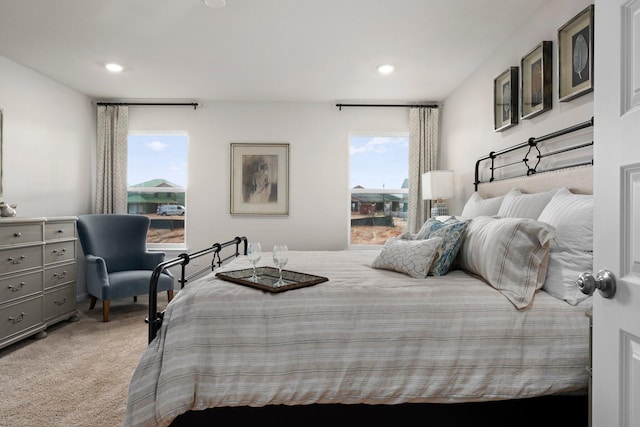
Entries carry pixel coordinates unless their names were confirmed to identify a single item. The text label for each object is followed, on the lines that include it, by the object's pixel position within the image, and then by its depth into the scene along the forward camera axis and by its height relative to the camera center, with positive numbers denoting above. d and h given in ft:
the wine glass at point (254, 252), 6.27 -0.68
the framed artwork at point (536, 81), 7.66 +3.08
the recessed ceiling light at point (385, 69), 11.08 +4.68
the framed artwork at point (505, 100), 9.02 +3.10
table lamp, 12.04 +1.07
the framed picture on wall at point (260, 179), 14.83 +1.49
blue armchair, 11.28 -1.54
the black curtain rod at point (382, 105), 14.40 +4.54
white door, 2.69 +0.08
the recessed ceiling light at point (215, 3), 7.69 +4.65
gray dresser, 8.87 -1.72
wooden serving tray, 5.19 -1.04
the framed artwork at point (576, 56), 6.34 +3.04
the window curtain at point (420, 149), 14.30 +2.70
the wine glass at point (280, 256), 5.97 -0.71
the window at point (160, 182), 15.34 +1.39
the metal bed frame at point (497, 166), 5.01 +1.33
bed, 4.47 -1.70
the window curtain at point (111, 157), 14.34 +2.31
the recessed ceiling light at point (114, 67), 11.16 +4.70
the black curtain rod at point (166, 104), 14.56 +4.55
